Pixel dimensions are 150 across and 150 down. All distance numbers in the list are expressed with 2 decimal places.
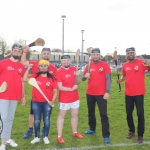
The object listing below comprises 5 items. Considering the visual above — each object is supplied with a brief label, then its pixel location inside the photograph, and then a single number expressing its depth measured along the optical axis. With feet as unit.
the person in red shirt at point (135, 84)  17.90
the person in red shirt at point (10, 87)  15.98
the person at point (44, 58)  17.47
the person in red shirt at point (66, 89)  17.65
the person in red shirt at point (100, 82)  18.21
